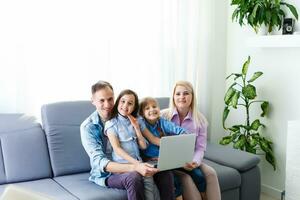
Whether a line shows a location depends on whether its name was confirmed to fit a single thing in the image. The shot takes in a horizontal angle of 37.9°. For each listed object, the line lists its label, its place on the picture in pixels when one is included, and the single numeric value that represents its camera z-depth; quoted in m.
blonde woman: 2.90
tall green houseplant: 3.76
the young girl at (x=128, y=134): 2.64
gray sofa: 2.69
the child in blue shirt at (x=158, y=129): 2.86
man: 2.54
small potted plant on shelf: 3.53
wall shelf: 3.43
